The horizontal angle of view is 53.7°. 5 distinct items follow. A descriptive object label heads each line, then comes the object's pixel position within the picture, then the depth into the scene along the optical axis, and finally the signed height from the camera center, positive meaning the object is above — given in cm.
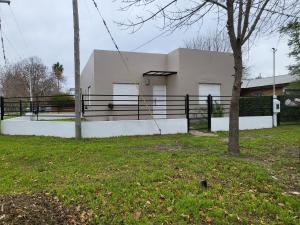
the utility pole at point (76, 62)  1014 +160
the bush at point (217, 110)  1458 -14
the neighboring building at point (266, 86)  3499 +255
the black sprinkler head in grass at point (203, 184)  489 -127
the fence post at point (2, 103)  1188 +24
